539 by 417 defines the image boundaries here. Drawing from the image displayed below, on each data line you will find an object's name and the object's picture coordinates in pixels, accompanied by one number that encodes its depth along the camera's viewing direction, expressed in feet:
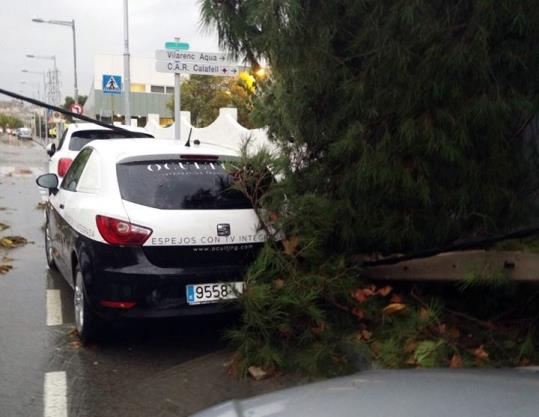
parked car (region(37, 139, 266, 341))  14.70
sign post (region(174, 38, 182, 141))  42.24
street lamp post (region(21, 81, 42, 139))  377.30
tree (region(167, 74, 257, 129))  109.70
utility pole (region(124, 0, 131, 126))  67.31
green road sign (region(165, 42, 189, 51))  40.81
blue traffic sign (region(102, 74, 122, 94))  67.67
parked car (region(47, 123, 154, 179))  36.24
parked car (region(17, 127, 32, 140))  311.29
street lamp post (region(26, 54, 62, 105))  202.49
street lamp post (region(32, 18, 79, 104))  113.04
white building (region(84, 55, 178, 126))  191.42
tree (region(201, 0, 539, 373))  12.16
